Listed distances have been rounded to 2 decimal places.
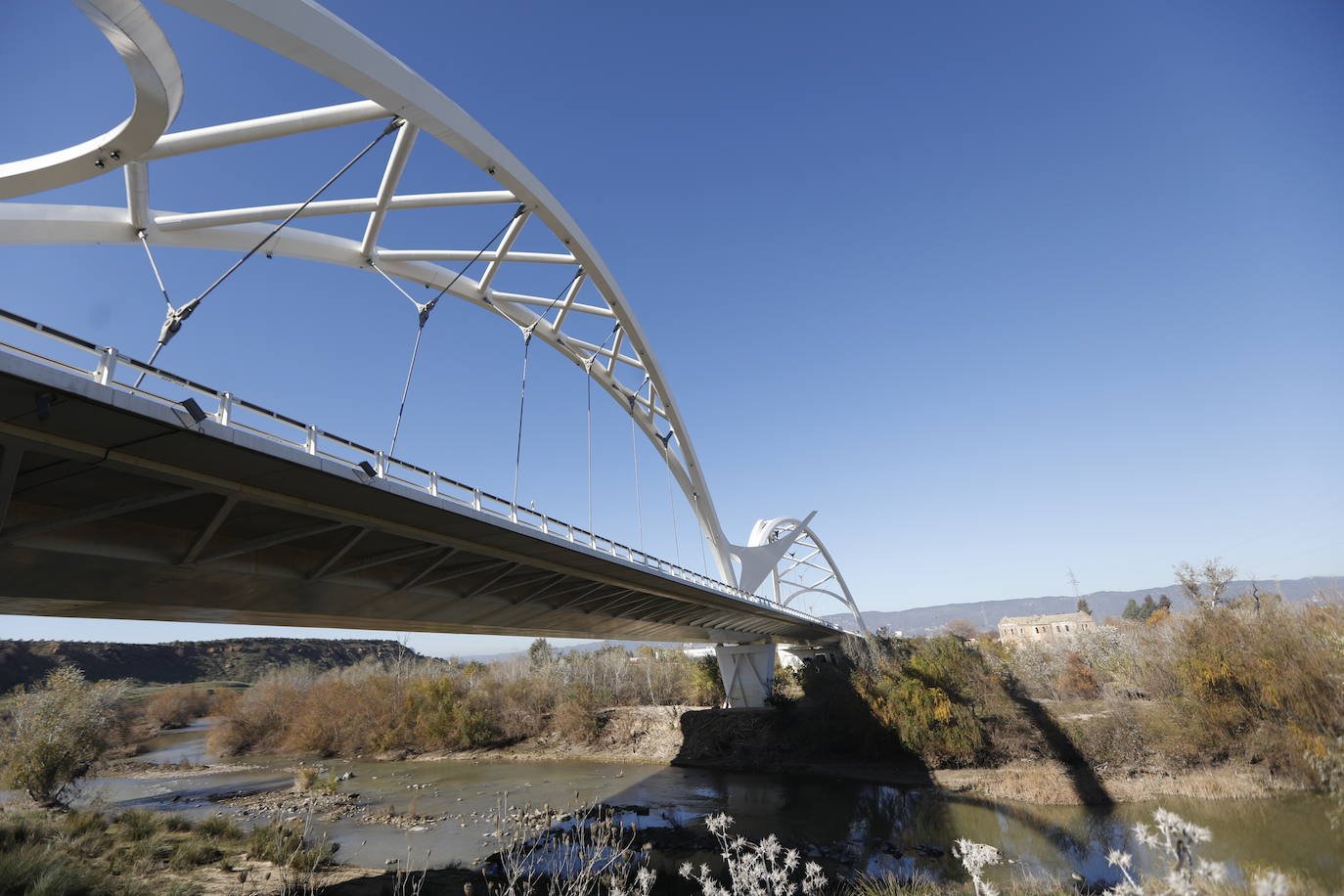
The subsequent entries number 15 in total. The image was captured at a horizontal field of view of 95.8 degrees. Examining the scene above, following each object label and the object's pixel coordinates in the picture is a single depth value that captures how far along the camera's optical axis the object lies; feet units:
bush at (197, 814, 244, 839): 56.08
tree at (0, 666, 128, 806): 62.08
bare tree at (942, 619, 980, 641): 464.03
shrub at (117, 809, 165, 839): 52.31
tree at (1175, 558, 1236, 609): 131.03
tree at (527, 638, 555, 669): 212.23
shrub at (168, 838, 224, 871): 45.44
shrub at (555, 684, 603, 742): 125.18
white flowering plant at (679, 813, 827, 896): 20.71
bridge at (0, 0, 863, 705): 22.48
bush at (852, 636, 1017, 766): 89.66
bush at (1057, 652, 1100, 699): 123.61
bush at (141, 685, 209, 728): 190.08
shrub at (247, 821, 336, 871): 46.62
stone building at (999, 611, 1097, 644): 376.39
